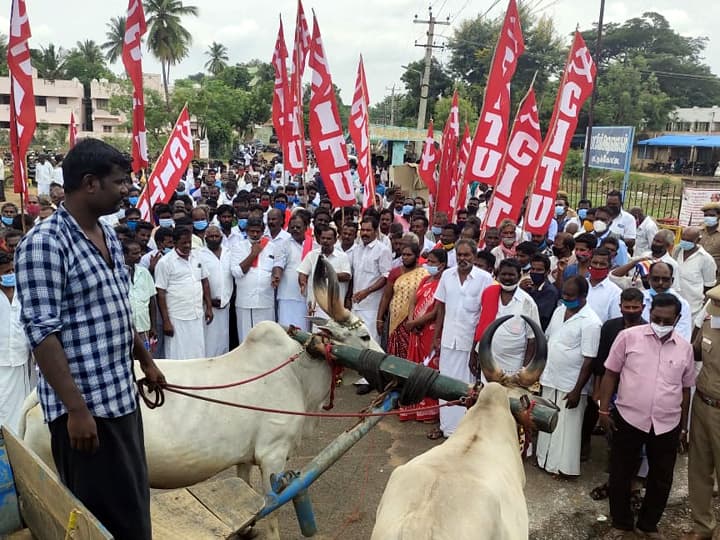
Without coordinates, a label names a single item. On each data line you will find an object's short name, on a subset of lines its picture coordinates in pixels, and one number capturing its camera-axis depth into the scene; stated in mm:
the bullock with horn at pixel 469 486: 2408
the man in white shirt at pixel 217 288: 6871
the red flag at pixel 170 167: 9633
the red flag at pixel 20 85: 7875
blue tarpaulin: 34875
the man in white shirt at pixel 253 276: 7152
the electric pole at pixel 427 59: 27344
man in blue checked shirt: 2250
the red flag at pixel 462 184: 9706
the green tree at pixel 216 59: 67438
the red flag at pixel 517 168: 7664
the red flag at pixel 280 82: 10242
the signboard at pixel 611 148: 14195
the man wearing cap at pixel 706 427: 4250
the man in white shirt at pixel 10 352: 4594
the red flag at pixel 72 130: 15648
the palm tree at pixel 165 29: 42250
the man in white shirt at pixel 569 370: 5164
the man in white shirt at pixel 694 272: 7359
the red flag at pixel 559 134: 7602
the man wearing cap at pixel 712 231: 8742
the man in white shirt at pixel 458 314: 5855
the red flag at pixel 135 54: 8477
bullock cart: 2746
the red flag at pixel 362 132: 9445
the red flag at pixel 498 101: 8156
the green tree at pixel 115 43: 52156
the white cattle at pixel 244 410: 3961
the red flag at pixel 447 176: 10664
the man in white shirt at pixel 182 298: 6238
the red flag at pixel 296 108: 9367
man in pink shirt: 4320
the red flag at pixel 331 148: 8211
